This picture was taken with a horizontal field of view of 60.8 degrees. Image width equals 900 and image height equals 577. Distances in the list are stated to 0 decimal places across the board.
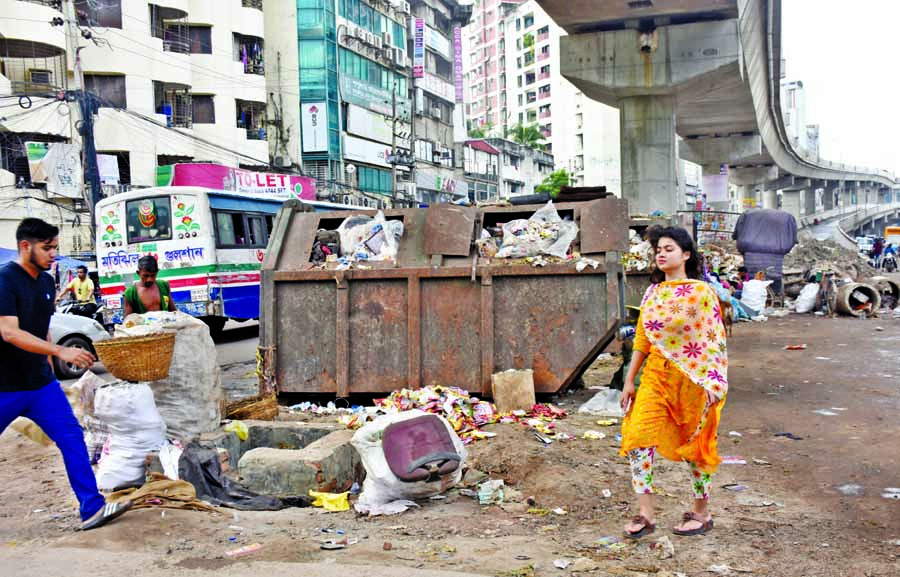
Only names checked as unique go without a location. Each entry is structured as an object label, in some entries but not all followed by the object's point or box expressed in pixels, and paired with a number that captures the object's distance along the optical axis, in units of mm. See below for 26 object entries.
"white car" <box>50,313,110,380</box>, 10328
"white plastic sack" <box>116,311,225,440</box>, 5199
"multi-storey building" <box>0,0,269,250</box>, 25734
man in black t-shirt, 3947
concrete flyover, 18984
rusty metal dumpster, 6484
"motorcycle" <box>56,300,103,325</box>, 12086
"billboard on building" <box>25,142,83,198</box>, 24688
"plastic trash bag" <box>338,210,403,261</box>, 7051
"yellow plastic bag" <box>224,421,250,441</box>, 5590
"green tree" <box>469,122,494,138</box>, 71469
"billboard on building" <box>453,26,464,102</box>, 52347
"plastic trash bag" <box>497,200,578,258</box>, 6746
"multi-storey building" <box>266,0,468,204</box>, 36250
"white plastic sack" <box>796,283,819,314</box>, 15906
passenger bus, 13672
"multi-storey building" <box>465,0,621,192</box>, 79875
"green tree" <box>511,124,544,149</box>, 71044
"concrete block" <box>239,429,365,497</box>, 4793
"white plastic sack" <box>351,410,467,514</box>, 4410
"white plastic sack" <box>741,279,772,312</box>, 15414
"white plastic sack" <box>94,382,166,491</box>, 4711
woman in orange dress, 3707
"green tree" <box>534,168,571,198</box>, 53062
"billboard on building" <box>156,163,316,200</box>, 27250
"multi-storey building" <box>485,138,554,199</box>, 61625
